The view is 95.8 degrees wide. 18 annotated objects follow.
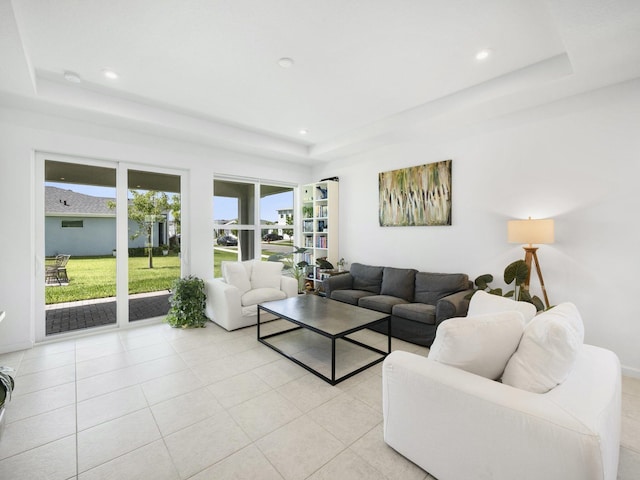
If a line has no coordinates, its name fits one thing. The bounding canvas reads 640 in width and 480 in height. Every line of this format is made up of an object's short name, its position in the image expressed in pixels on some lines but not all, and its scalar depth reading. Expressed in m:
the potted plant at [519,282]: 3.07
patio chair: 3.71
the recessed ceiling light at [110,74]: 2.97
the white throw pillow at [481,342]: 1.55
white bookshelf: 5.73
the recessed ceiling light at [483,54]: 2.61
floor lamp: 3.02
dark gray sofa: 3.41
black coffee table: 2.80
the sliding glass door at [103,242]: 3.72
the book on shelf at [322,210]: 5.87
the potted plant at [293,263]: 5.76
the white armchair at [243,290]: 4.07
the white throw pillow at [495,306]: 2.02
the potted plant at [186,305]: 4.22
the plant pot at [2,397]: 1.84
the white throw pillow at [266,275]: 4.67
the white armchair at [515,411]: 1.16
